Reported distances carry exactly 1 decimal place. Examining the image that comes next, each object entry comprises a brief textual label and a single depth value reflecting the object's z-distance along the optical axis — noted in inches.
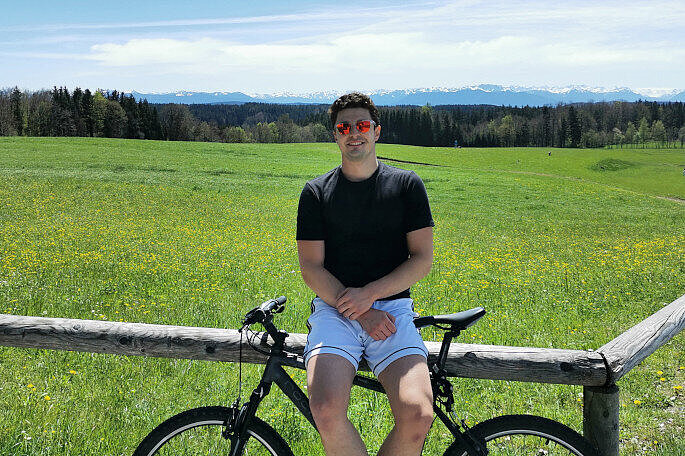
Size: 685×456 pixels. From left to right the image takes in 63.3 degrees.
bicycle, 127.8
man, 135.3
